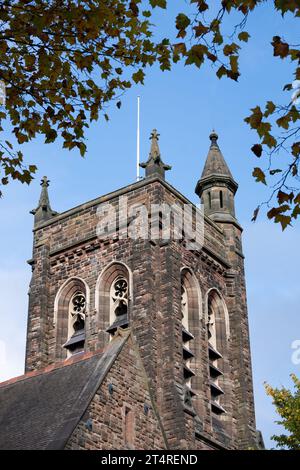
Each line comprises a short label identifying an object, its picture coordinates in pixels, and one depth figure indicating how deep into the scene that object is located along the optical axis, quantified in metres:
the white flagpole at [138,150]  40.84
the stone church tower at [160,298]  32.69
